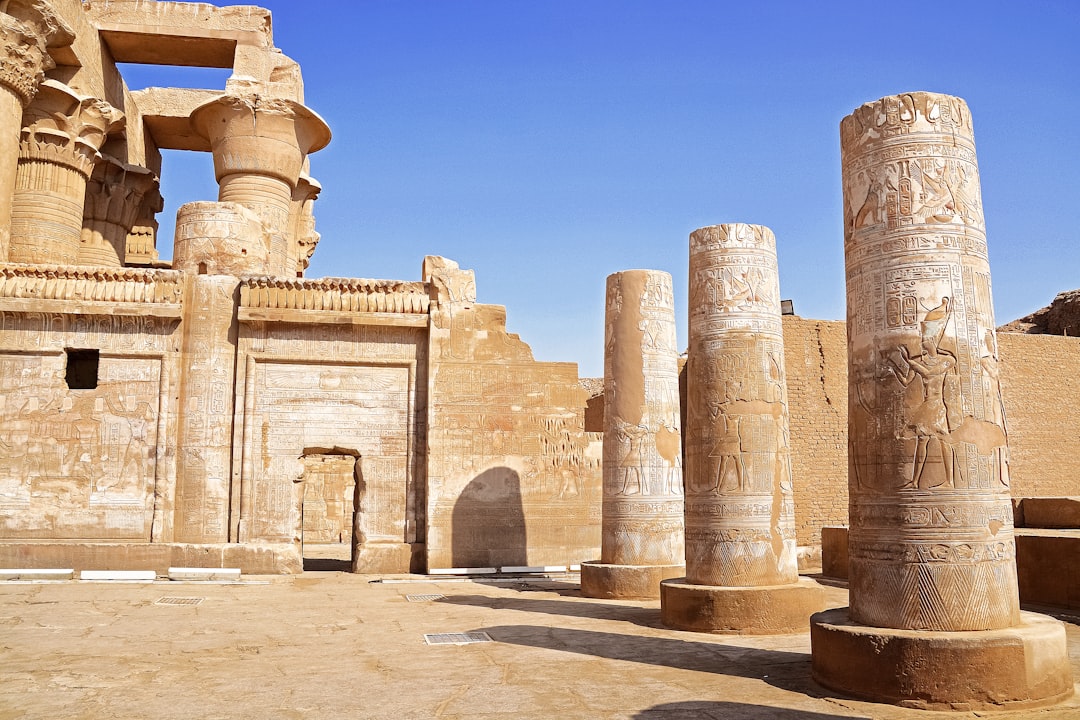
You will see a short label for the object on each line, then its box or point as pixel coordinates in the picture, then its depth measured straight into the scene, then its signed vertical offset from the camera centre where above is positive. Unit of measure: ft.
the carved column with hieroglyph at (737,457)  23.24 +0.49
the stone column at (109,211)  57.26 +17.28
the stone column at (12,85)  44.91 +20.26
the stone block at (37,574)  36.37 -4.25
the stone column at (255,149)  53.31 +19.79
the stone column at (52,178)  48.93 +16.90
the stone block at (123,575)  36.99 -4.36
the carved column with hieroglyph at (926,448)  14.48 +0.49
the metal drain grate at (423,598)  31.55 -4.57
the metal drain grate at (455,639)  21.93 -4.22
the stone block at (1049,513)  35.17 -1.53
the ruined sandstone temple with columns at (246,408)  40.06 +3.13
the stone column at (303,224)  63.31 +18.20
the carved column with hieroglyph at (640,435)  32.58 +1.49
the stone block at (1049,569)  26.99 -2.95
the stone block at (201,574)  37.14 -4.30
